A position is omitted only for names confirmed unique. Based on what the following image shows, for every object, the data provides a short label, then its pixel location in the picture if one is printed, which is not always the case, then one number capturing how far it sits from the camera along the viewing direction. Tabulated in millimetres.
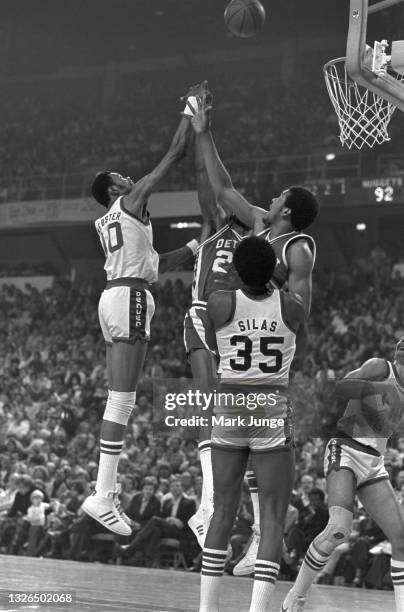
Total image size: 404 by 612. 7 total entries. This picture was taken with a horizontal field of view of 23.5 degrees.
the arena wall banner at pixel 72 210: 24906
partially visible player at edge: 6605
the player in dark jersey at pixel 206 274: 7062
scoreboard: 22578
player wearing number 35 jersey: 5516
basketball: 7969
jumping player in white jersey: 6949
